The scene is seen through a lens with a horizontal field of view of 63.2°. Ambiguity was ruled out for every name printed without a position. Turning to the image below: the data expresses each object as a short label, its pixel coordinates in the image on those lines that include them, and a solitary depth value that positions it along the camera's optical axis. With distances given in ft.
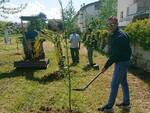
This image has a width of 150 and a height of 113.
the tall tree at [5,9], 23.70
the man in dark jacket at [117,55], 9.05
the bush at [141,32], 16.03
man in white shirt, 21.30
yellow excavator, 18.81
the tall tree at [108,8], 73.45
